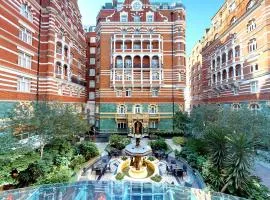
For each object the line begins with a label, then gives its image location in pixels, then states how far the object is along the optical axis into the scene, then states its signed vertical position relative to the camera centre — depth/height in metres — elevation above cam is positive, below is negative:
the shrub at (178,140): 28.32 -4.86
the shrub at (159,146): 25.38 -4.87
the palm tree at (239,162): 12.59 -3.45
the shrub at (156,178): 15.77 -5.51
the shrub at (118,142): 25.69 -4.56
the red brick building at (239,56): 23.92 +7.03
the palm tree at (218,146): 14.71 -2.90
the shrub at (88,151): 21.28 -4.66
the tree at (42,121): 16.98 -1.29
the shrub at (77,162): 18.09 -5.02
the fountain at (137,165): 17.11 -5.35
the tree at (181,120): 29.55 -2.12
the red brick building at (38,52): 20.11 +6.47
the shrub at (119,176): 16.12 -5.51
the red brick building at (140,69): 34.91 +6.23
